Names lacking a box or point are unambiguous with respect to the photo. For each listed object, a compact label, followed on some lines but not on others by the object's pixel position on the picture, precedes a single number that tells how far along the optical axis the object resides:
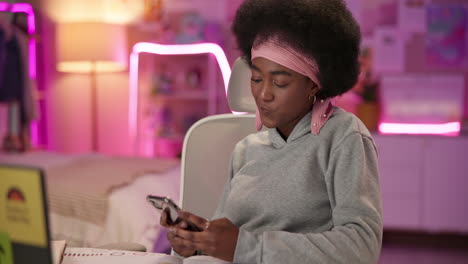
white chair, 1.42
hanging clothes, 4.04
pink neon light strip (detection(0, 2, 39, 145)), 4.33
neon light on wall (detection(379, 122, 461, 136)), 3.75
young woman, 0.89
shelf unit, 4.34
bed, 2.14
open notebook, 0.99
